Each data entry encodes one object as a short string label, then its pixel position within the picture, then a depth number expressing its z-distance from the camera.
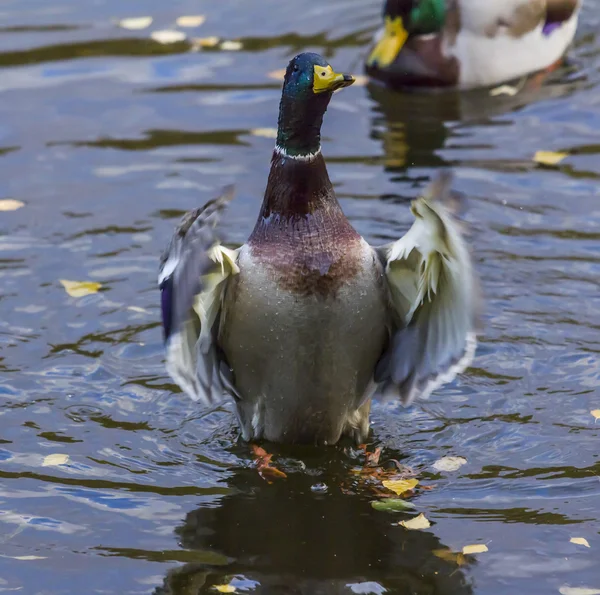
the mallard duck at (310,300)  10.18
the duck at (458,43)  19.42
